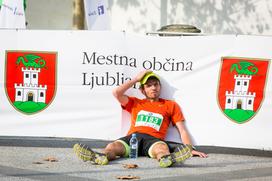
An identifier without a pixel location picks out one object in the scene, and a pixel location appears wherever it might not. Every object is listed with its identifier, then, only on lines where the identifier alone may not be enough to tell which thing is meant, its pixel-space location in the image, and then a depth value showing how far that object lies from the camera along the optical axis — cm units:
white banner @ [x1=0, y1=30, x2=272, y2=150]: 1418
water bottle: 1362
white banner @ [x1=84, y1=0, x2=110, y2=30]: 1917
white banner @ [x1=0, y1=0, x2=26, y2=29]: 1908
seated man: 1347
